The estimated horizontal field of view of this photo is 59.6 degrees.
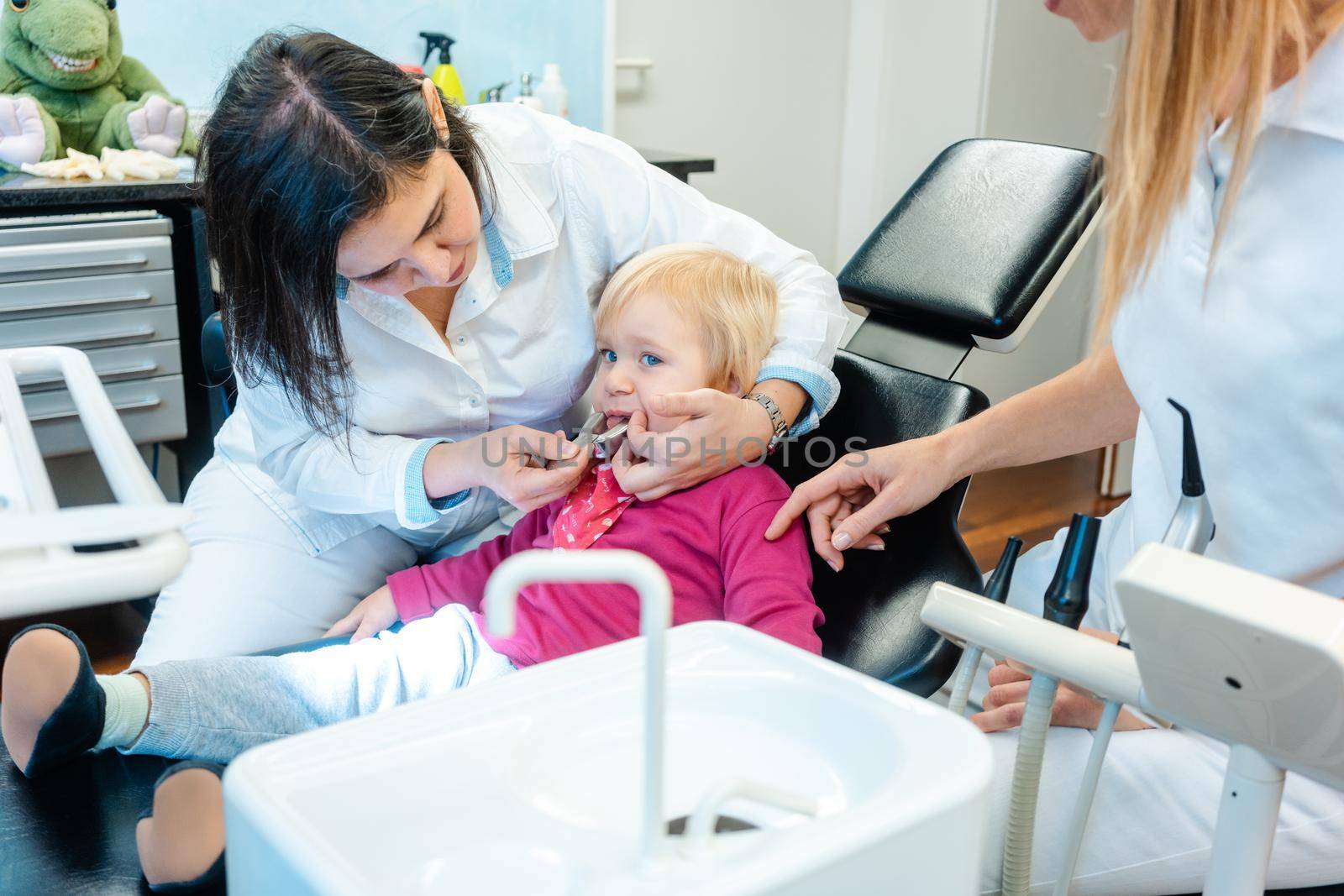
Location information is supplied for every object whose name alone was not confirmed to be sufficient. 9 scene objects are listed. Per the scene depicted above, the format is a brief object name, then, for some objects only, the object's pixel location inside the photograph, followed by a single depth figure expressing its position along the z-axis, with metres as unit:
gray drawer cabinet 2.02
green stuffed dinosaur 2.20
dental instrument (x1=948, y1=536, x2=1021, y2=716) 0.76
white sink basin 0.47
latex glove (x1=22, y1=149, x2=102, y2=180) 2.14
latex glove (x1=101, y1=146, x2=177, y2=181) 2.18
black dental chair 1.26
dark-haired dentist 1.39
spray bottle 2.77
